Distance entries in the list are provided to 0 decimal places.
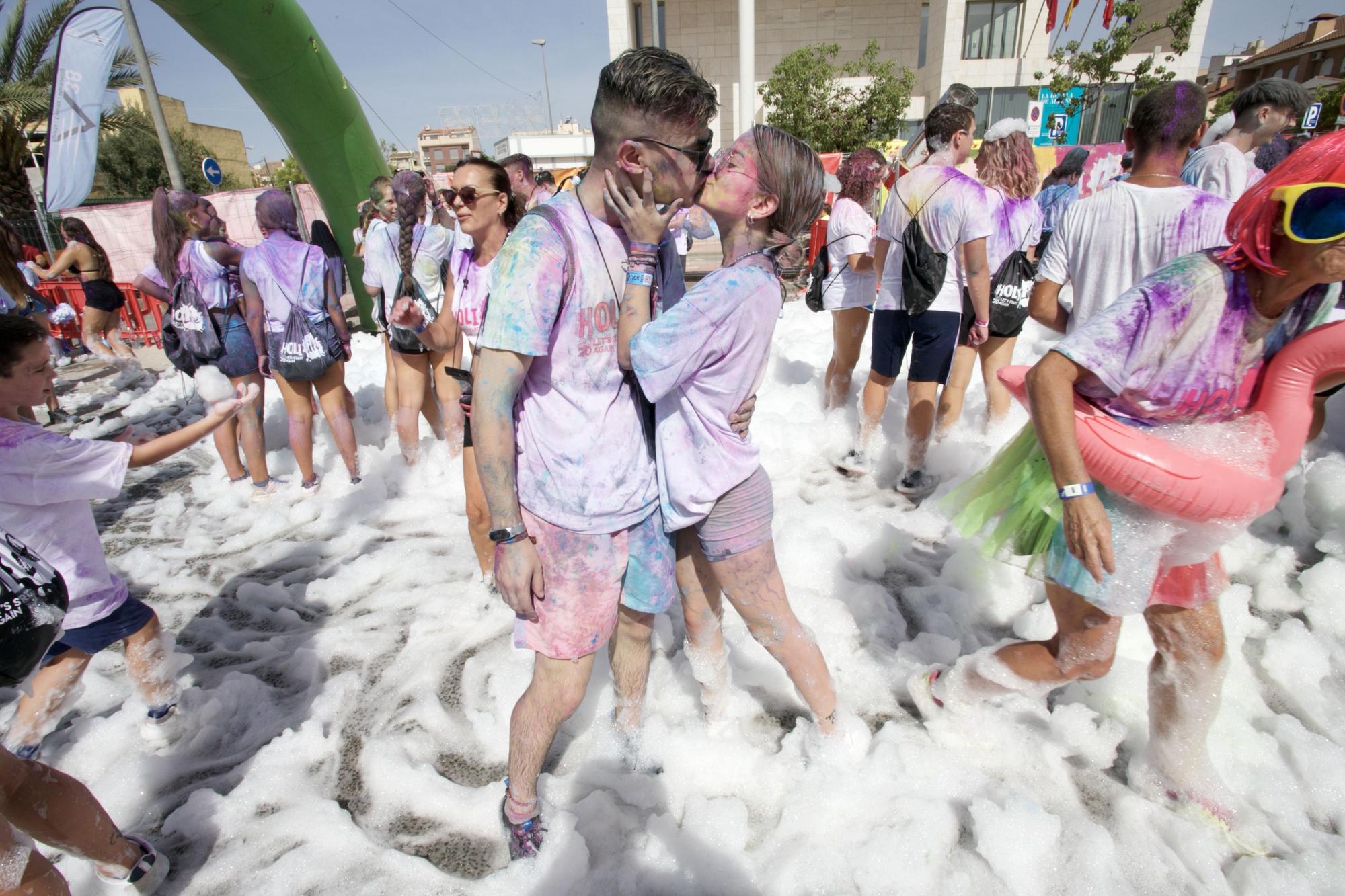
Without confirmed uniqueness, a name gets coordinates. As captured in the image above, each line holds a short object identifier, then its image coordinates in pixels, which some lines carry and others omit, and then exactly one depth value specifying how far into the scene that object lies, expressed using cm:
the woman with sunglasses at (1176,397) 151
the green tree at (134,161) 3188
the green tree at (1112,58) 2017
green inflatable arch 787
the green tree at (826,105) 2198
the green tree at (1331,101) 2539
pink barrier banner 1302
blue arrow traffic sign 1032
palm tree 1706
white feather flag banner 913
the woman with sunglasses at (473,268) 300
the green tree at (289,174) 4882
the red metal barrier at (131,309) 964
